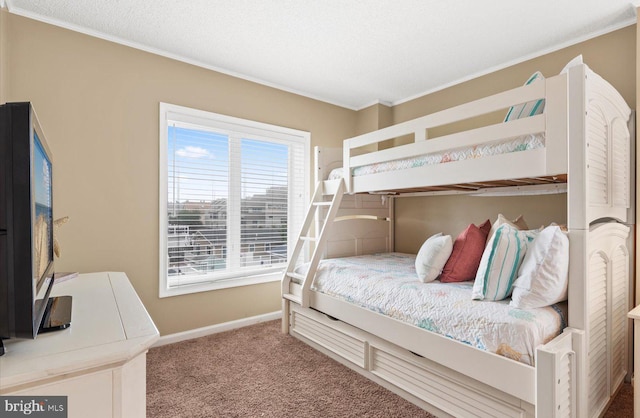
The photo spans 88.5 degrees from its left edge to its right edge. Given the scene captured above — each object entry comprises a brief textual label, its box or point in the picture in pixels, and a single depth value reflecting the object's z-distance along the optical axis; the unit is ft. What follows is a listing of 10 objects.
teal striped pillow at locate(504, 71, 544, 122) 5.60
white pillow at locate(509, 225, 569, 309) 4.80
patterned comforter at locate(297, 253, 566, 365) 4.62
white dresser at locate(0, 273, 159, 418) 2.38
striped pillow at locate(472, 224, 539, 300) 5.34
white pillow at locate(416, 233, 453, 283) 6.76
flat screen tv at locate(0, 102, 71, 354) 2.48
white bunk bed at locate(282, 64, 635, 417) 4.72
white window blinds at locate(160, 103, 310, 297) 9.21
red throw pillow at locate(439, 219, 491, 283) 6.77
